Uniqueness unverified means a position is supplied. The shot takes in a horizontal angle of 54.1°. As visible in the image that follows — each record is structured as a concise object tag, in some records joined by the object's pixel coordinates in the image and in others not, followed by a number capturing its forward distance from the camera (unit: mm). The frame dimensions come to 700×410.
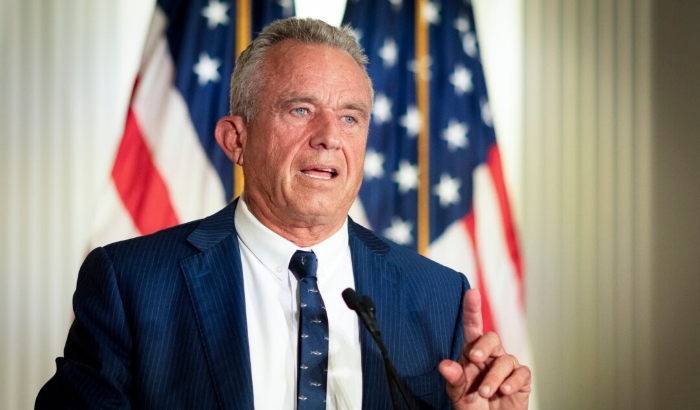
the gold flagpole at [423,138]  3367
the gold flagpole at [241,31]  3182
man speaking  1499
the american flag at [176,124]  3047
